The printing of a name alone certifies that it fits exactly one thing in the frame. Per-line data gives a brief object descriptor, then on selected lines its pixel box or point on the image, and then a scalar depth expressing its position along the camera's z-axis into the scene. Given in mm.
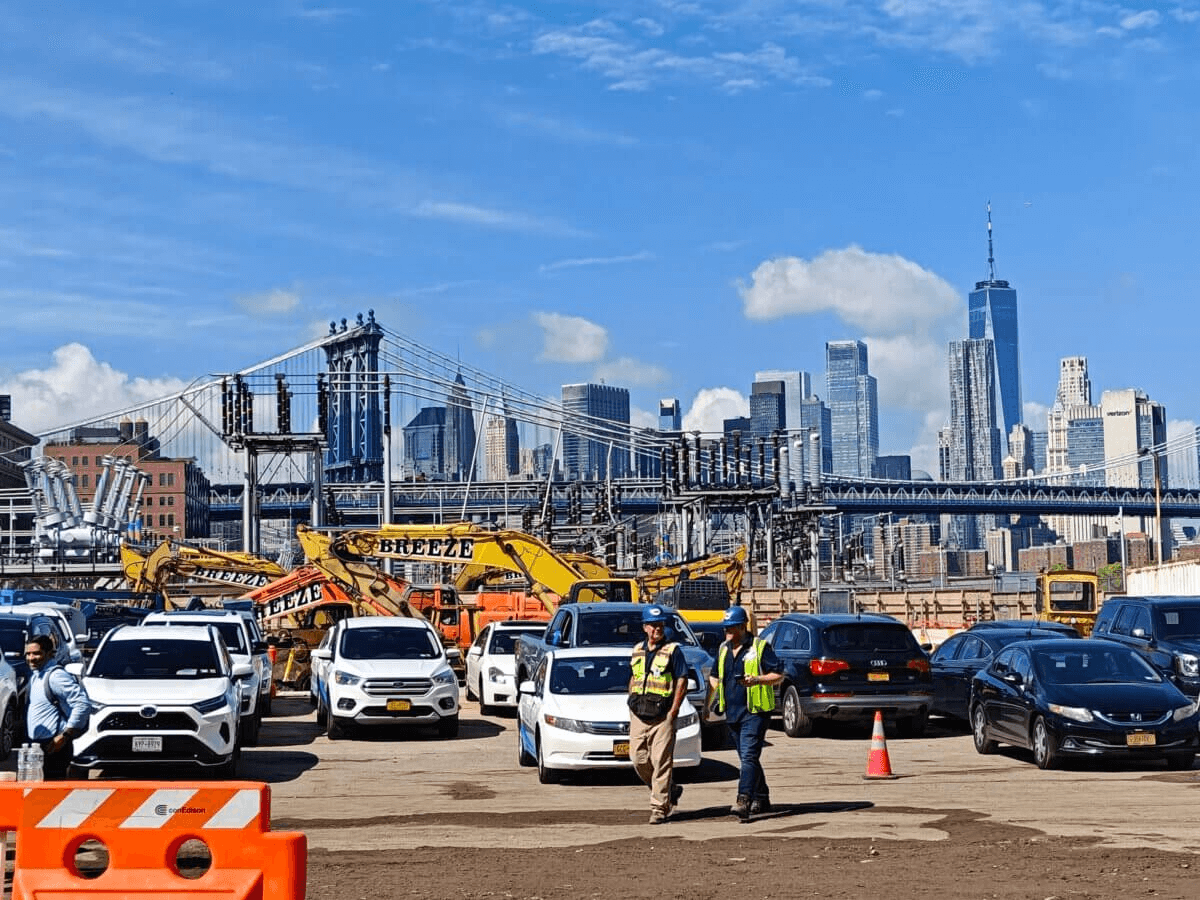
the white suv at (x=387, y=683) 23422
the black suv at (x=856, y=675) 22562
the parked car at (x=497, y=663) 27938
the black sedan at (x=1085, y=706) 18266
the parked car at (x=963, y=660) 23594
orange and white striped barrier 8664
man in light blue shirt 14172
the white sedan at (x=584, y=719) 17500
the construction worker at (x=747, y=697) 14938
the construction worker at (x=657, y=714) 14812
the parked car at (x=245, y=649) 21797
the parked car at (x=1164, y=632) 22531
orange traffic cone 18250
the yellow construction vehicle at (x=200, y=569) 46062
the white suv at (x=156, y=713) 17438
